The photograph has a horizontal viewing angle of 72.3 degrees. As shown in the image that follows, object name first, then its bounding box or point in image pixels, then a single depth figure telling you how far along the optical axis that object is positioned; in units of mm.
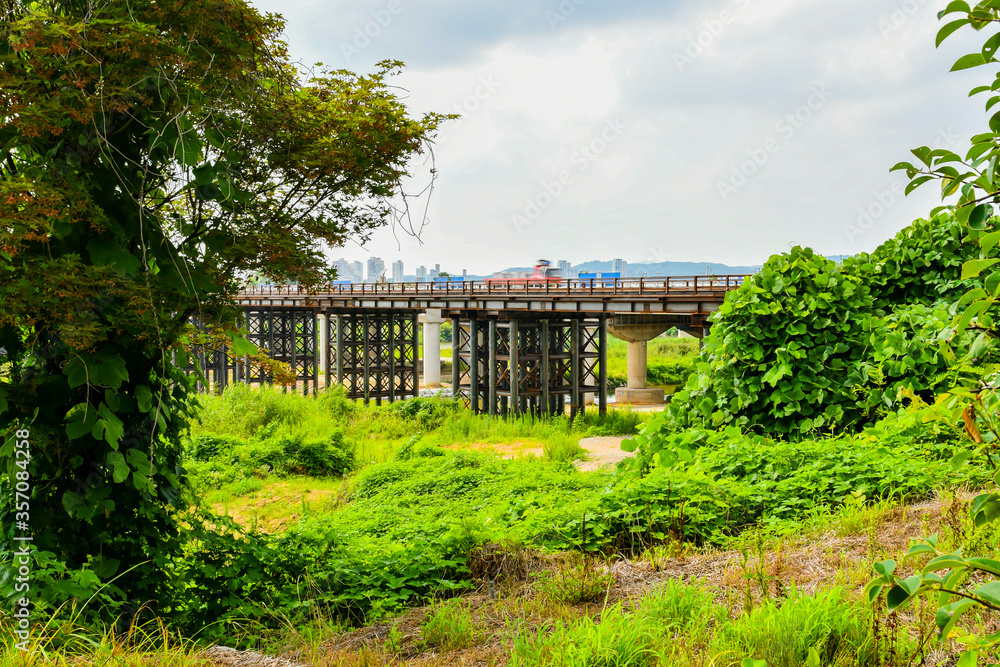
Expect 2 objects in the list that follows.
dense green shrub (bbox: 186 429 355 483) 15487
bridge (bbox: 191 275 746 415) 24812
